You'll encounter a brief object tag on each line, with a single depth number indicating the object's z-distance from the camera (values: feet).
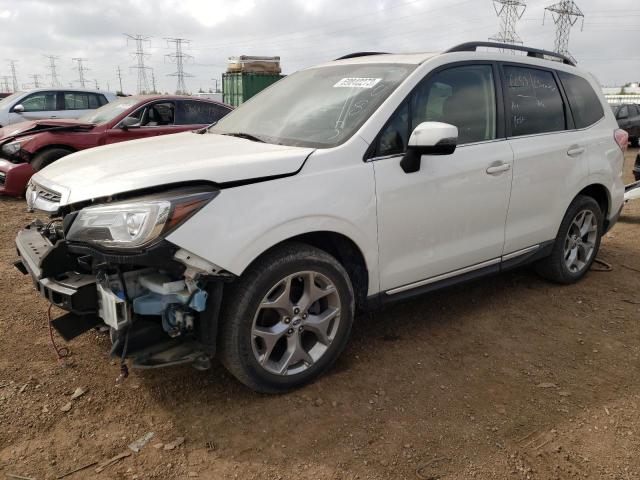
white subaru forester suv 7.88
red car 23.50
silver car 34.91
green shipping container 53.42
